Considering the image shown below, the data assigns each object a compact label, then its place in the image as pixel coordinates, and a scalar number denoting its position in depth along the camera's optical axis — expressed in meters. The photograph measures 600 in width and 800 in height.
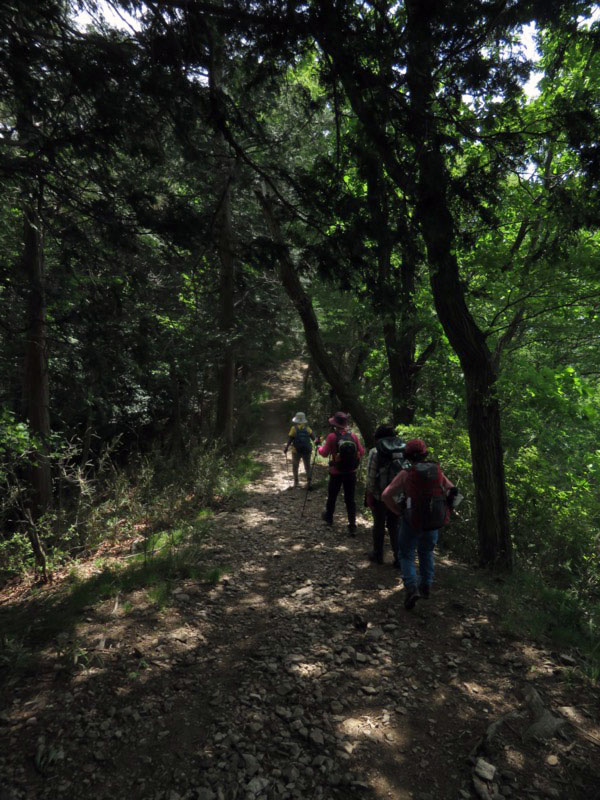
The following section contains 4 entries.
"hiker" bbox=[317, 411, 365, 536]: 7.09
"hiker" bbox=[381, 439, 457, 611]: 4.71
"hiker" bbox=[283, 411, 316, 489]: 10.47
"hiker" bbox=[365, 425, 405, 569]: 5.83
